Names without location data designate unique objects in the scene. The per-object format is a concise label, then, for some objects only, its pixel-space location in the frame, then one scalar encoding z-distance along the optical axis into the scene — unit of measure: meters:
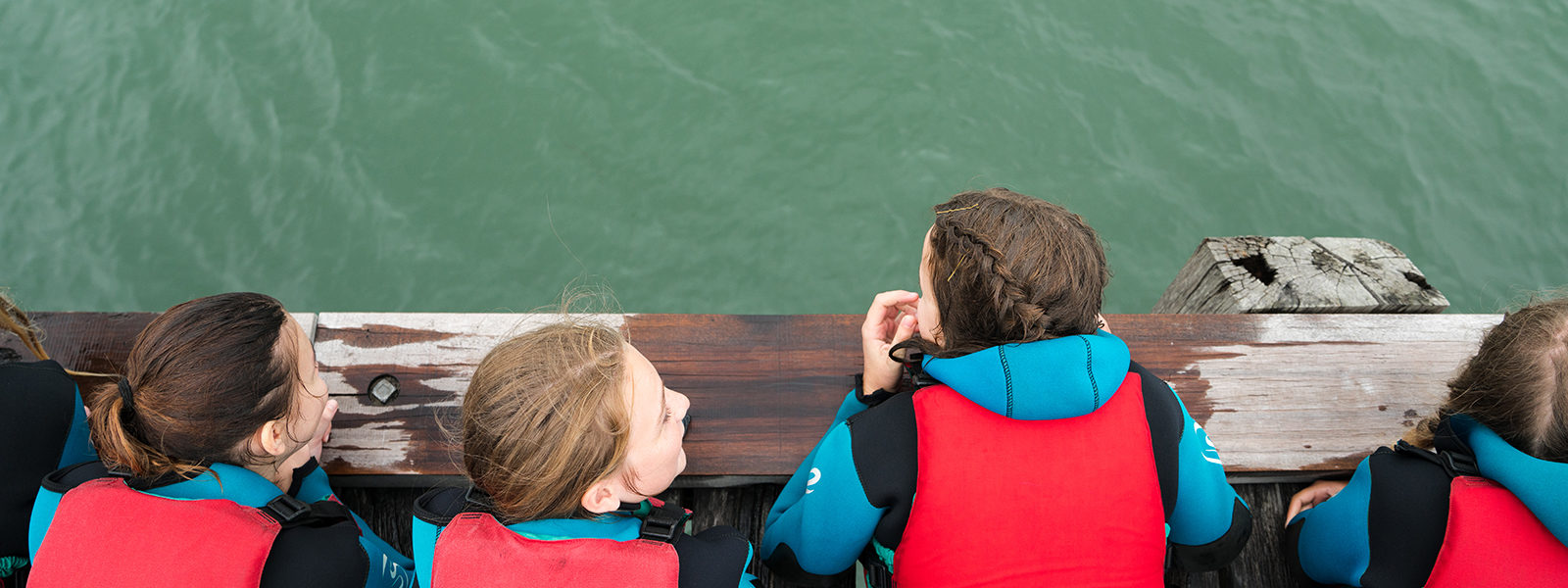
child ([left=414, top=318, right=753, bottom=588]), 1.47
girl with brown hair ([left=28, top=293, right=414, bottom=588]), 1.57
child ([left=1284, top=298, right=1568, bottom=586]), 1.52
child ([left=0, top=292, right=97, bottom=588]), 1.78
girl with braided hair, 1.53
